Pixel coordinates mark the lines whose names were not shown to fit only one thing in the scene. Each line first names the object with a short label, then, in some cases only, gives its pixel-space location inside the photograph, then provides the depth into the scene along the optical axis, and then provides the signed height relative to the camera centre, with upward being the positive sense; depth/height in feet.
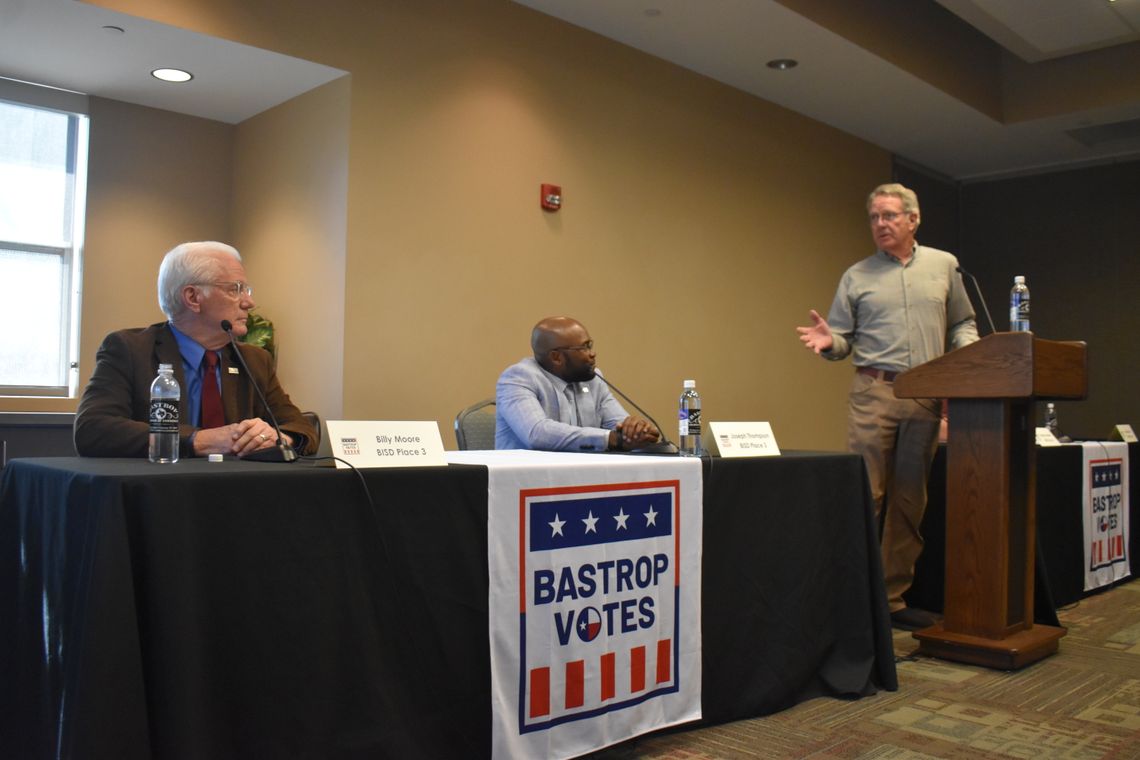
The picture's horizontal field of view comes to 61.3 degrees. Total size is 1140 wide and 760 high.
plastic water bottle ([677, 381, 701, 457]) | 8.01 -0.12
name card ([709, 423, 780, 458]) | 7.84 -0.20
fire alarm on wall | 15.31 +3.45
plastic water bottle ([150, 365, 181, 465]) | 6.05 -0.17
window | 14.23 +2.53
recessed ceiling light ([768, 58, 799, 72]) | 17.29 +6.39
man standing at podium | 11.60 +0.86
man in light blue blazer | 8.98 +0.15
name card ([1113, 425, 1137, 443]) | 15.48 -0.18
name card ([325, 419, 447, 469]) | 5.67 -0.20
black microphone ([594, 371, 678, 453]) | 8.14 -0.28
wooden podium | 9.61 -0.68
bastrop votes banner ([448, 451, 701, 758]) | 6.17 -1.28
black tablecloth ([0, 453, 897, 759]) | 4.52 -1.08
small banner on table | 13.67 -1.33
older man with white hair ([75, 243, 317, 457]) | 6.85 +0.28
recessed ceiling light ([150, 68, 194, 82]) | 13.61 +4.73
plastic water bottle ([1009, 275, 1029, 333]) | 10.82 +1.30
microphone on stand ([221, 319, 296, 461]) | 5.93 -0.29
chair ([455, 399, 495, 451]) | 10.78 -0.21
